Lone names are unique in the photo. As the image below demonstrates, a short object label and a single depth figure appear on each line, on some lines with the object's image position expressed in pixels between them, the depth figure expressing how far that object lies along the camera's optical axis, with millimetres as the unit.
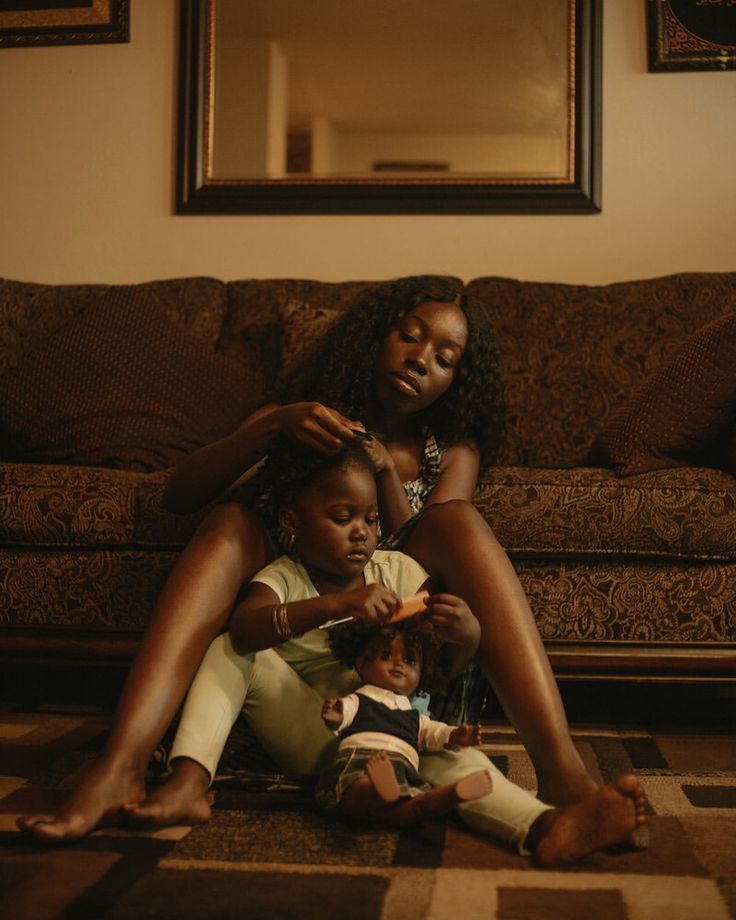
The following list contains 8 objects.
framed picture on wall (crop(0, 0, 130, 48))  3129
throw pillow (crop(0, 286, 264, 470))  2287
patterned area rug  1018
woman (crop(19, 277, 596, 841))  1276
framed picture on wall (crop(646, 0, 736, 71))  2920
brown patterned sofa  1865
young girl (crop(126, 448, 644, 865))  1156
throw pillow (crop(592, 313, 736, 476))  2016
